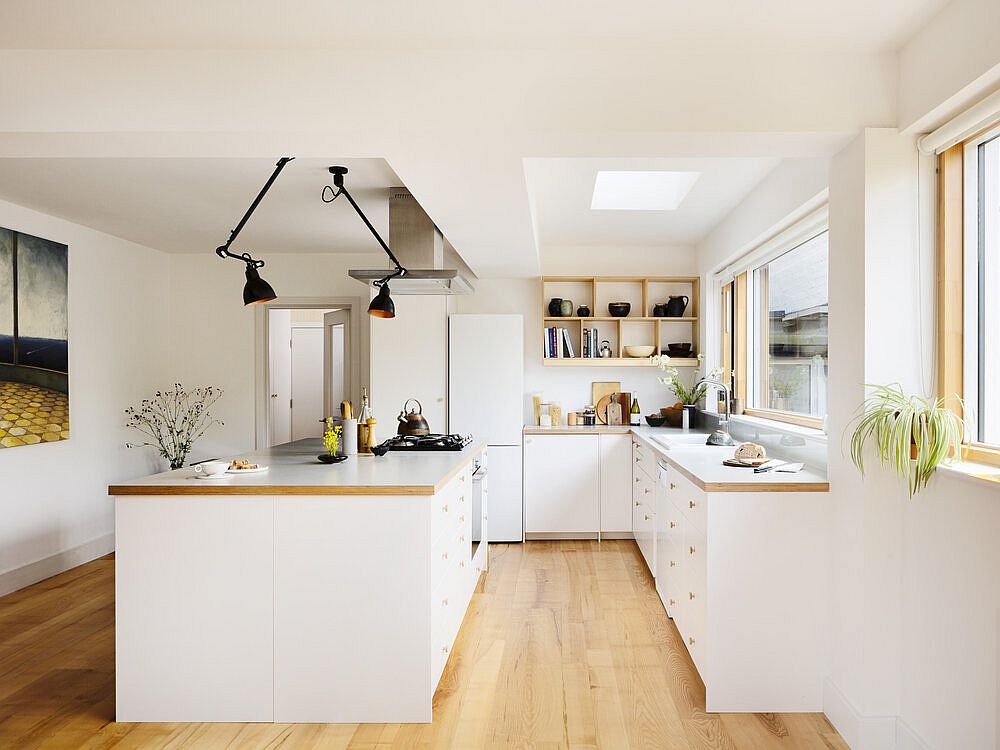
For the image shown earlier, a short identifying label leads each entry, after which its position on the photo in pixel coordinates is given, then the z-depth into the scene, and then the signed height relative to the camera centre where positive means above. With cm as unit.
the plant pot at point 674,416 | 595 -36
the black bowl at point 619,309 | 605 +51
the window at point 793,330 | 380 +23
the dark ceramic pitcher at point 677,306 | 607 +54
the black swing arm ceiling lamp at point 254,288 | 320 +36
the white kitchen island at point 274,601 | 273 -85
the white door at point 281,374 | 803 -3
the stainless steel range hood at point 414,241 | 404 +72
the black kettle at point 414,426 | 422 -31
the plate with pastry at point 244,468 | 304 -40
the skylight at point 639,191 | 457 +116
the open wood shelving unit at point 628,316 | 612 +49
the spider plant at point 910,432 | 224 -19
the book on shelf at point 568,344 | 614 +23
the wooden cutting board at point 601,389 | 639 -15
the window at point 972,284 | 226 +28
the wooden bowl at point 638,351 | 609 +17
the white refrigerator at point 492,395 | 564 -18
